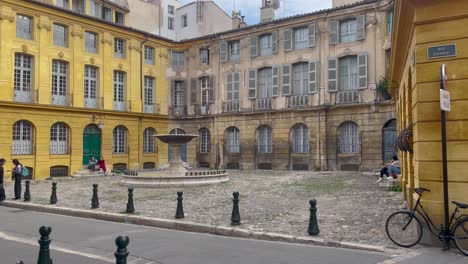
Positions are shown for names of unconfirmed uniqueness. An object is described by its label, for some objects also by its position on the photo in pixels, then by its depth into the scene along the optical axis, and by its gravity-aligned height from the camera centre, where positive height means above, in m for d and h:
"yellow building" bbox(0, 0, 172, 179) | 25.08 +3.72
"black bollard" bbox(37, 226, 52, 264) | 5.09 -1.10
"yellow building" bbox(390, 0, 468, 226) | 7.48 +0.93
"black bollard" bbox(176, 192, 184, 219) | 10.71 -1.47
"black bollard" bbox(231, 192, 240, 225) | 9.78 -1.43
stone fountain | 18.42 -1.21
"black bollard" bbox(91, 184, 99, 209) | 12.71 -1.48
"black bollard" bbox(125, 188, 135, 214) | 11.72 -1.47
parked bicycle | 7.12 -1.36
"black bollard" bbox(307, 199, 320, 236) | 8.60 -1.45
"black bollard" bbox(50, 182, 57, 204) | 13.99 -1.53
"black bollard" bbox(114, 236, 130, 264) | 4.13 -0.95
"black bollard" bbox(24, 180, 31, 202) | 14.83 -1.58
